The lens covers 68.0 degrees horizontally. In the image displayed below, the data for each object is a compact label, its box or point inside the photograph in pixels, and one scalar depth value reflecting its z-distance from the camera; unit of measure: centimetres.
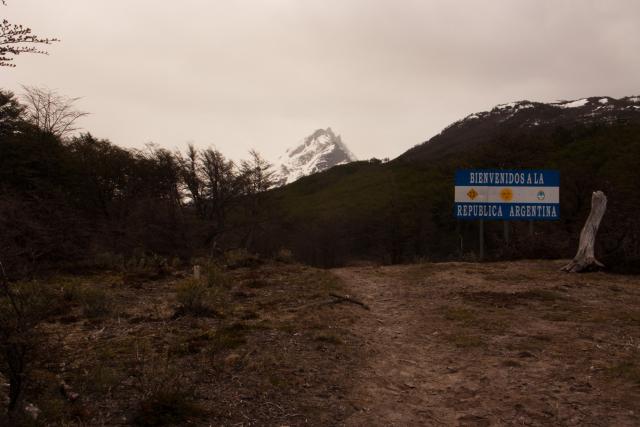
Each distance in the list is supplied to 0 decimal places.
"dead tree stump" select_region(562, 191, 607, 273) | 1069
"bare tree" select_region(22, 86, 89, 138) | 2250
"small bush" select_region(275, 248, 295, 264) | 1449
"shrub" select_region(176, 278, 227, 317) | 705
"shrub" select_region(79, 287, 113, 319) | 693
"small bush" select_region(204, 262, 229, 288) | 955
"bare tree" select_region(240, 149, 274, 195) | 2930
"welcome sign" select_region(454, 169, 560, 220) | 1413
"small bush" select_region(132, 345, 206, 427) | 365
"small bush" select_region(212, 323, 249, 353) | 547
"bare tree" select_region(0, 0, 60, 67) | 443
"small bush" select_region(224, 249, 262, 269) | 1292
